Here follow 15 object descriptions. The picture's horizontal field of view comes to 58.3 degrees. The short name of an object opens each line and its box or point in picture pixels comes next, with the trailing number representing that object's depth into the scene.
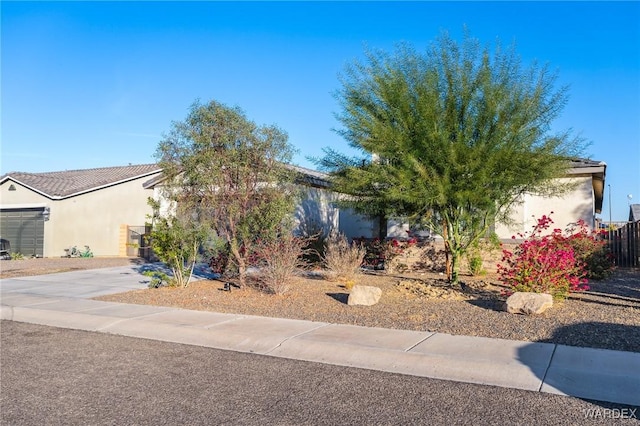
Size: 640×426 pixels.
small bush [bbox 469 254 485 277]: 16.86
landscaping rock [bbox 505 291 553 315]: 9.45
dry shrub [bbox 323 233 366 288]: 15.02
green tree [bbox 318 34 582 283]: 12.86
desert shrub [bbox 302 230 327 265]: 19.66
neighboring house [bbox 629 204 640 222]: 38.12
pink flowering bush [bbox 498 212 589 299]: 10.36
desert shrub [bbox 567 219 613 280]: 15.22
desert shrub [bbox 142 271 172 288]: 14.70
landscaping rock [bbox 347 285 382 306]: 11.27
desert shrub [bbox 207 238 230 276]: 13.78
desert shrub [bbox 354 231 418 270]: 18.83
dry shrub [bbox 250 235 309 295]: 12.45
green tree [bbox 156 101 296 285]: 12.92
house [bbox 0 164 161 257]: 28.25
